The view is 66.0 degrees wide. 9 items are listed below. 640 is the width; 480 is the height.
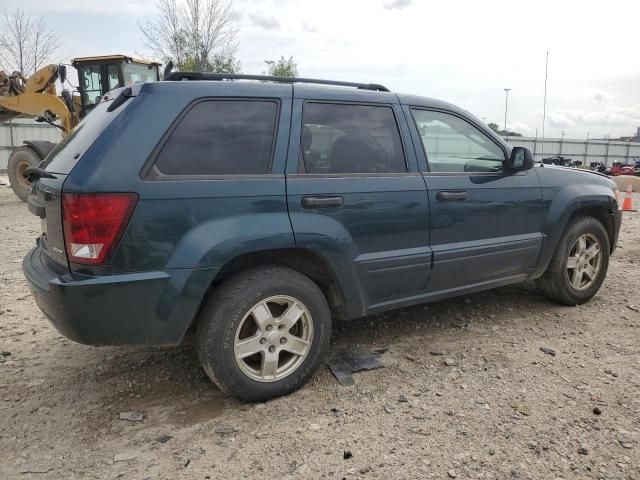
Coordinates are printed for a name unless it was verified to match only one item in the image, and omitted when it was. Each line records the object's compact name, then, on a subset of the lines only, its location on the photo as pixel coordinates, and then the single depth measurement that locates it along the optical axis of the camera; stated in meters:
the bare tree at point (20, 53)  21.11
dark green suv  2.48
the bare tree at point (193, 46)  21.41
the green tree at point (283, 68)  31.02
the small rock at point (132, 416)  2.80
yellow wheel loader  11.12
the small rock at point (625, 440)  2.53
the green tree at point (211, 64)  21.31
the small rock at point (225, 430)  2.66
